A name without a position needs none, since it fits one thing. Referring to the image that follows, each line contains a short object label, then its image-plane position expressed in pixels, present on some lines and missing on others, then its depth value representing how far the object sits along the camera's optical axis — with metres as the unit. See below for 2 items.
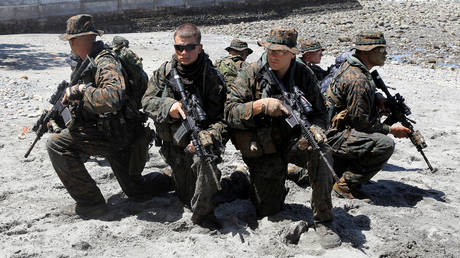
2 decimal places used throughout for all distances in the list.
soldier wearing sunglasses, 4.31
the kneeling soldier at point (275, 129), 4.23
